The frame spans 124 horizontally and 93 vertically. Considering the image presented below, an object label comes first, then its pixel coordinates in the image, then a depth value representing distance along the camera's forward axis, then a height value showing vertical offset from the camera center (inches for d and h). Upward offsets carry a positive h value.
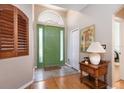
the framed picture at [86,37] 87.0 +11.3
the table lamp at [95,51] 65.0 -5.0
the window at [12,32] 50.1 +11.2
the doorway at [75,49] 115.9 -5.5
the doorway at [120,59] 78.8 -15.8
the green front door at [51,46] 130.3 -1.5
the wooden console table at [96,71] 63.3 -23.6
